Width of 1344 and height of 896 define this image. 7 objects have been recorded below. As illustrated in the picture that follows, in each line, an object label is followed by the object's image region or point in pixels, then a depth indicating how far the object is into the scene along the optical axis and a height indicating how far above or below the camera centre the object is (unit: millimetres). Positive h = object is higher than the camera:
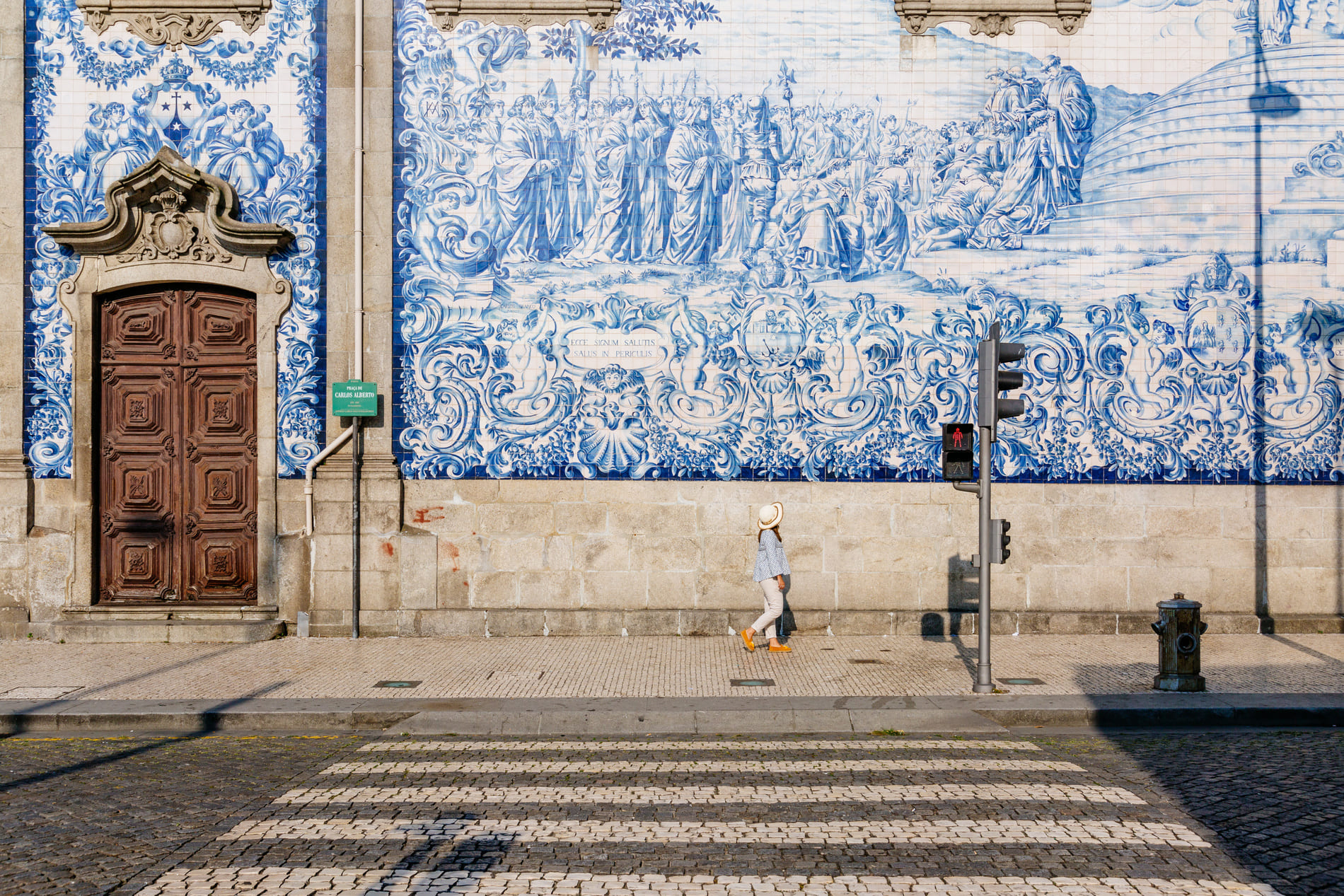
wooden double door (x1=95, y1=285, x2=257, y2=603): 12289 -274
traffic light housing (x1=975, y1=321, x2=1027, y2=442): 9242 +532
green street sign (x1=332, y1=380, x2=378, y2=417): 11906 +468
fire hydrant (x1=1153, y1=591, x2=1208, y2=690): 8953 -1756
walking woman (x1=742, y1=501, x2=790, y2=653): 10828 -1316
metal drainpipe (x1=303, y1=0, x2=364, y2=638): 11984 +991
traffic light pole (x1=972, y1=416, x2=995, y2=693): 9227 -702
